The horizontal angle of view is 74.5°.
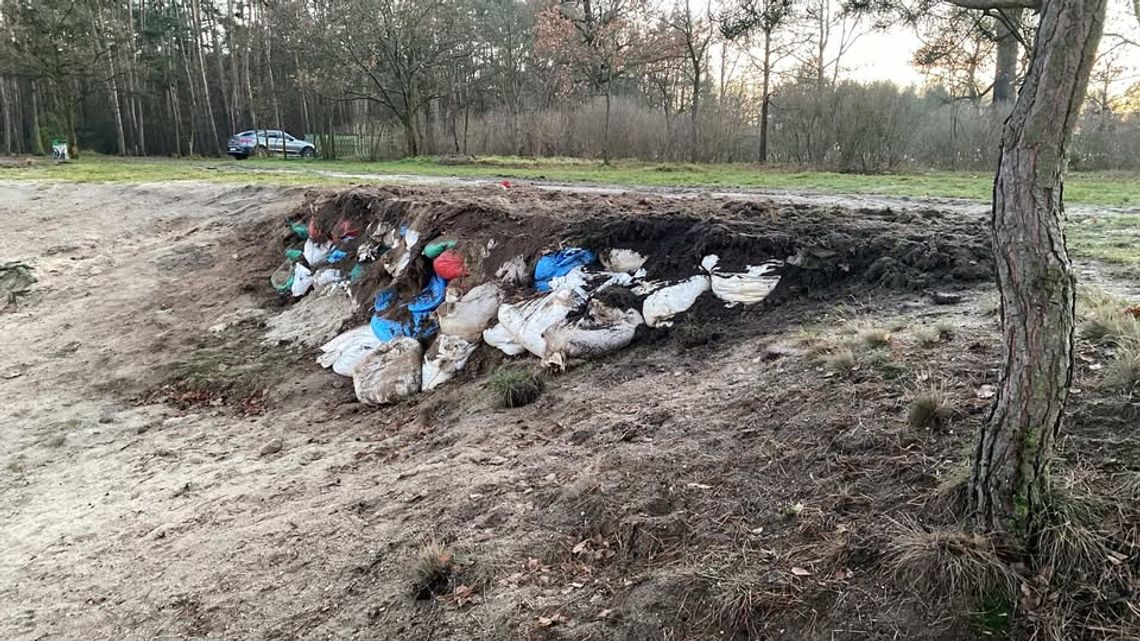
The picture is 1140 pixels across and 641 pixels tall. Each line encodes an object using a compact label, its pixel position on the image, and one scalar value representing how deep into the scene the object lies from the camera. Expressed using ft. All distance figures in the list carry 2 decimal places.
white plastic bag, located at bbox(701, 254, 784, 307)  18.11
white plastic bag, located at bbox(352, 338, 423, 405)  21.21
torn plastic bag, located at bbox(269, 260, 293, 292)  31.37
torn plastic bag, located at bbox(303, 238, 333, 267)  31.06
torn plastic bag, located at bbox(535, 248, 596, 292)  21.34
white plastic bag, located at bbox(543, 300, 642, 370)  18.28
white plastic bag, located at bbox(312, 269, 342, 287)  29.53
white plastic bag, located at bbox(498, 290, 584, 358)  19.24
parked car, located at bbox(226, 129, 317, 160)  113.80
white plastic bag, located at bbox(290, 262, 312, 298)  30.09
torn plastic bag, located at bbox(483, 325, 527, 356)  20.15
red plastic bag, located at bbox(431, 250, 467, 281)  23.94
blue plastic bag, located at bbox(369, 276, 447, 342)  23.44
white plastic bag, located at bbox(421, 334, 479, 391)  21.06
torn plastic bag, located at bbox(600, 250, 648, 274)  20.44
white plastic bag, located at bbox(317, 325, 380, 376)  23.49
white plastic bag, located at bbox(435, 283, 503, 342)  21.83
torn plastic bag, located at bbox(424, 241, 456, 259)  24.75
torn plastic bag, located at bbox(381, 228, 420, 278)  26.09
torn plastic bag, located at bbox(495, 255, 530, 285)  22.34
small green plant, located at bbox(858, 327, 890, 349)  13.85
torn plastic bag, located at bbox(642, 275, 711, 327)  18.50
